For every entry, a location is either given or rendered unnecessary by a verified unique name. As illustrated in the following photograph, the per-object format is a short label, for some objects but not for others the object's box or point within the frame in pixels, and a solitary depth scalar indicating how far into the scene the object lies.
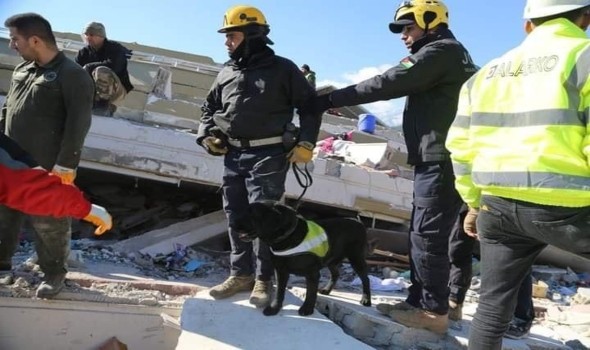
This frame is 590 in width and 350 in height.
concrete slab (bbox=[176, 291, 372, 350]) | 3.49
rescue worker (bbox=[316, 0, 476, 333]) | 3.55
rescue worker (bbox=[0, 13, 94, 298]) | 4.05
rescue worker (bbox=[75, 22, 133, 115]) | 6.46
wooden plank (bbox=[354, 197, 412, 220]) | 6.20
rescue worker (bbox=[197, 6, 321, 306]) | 3.98
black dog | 3.58
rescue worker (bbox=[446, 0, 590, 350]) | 2.27
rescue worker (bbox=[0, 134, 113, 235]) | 2.92
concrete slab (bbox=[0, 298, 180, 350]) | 4.17
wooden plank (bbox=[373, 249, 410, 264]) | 5.86
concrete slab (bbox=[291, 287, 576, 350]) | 3.74
